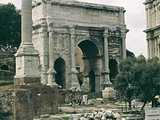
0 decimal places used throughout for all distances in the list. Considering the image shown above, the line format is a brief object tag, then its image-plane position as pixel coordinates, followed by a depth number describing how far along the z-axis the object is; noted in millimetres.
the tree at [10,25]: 72625
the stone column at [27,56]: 38378
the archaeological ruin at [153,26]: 70062
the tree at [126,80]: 47656
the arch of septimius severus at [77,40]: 69875
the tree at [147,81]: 46088
